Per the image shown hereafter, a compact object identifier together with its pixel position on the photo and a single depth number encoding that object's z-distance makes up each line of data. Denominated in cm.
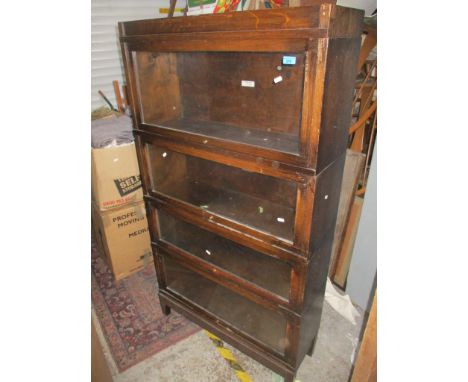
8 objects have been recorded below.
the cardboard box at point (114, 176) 192
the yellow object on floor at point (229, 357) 157
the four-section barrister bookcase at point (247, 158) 92
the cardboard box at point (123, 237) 208
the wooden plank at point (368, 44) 162
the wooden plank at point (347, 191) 181
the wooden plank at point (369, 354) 86
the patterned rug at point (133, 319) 173
